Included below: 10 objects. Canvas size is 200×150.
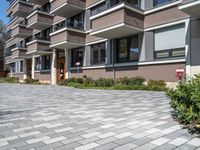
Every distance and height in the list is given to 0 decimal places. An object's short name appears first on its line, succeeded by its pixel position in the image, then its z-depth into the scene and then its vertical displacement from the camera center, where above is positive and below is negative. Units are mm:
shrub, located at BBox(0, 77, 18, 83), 23587 -1020
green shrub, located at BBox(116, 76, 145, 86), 10840 -557
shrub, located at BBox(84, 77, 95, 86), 13141 -716
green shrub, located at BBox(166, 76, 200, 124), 3234 -593
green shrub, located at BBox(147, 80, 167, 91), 9625 -758
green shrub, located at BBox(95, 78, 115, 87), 12022 -712
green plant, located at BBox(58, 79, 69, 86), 14900 -873
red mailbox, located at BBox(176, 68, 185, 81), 8481 +25
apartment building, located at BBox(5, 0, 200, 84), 9591 +2603
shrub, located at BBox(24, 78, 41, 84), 19600 -980
